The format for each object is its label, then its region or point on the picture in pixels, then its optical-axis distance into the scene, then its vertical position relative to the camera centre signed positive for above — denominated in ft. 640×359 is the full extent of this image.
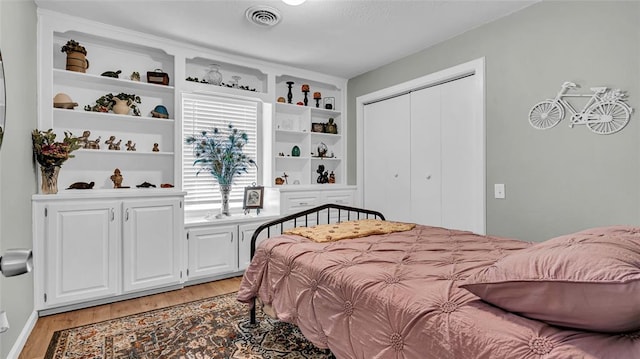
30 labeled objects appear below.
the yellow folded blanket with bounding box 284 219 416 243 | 7.22 -1.21
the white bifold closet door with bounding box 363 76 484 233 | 10.46 +0.81
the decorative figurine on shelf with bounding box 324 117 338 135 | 15.38 +2.45
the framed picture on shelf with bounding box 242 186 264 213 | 12.57 -0.68
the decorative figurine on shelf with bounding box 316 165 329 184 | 15.37 +0.19
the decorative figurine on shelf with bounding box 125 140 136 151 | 10.96 +1.19
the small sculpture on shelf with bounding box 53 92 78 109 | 9.70 +2.37
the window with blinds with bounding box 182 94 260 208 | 12.42 +2.10
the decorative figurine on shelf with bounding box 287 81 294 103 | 14.40 +3.74
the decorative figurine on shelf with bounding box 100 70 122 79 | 10.53 +3.46
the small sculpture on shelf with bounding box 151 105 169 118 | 11.21 +2.39
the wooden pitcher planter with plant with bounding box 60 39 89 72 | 9.82 +3.80
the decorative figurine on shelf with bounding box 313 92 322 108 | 14.87 +3.81
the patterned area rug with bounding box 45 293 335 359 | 6.64 -3.49
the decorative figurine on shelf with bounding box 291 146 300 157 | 14.56 +1.26
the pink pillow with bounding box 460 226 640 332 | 2.65 -0.94
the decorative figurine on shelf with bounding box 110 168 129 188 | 10.59 +0.06
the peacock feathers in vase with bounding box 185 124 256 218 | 12.07 +0.88
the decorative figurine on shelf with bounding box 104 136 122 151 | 10.65 +1.21
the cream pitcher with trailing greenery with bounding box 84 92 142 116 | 10.36 +2.49
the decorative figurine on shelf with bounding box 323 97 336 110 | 15.57 +3.76
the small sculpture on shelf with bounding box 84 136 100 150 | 10.21 +1.12
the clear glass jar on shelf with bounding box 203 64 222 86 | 12.41 +3.97
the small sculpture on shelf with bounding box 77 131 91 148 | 10.09 +1.30
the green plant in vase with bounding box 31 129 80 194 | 8.40 +0.69
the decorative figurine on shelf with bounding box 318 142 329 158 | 15.25 +1.42
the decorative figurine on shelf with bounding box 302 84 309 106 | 14.63 +4.01
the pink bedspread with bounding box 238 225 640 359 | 2.98 -1.47
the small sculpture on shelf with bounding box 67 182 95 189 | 9.87 -0.12
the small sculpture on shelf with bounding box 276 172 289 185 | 14.01 +0.05
